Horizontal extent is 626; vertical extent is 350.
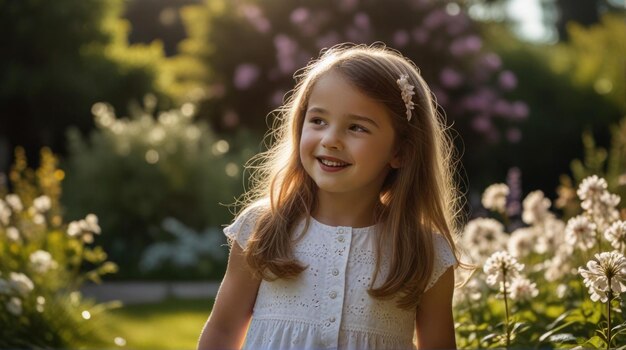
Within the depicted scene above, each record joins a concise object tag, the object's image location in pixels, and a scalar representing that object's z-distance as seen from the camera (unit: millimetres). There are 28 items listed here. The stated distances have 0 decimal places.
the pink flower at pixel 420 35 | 11320
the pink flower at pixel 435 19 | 11336
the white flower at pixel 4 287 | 4004
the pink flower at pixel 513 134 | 12034
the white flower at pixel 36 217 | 5133
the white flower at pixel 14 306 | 4020
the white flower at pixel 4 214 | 5148
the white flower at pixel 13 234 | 4957
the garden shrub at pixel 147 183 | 8859
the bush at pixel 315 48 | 11422
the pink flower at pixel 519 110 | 11773
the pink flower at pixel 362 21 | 11312
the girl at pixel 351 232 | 2494
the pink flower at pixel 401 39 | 11180
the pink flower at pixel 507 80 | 12164
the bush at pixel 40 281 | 4117
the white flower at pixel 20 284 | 4098
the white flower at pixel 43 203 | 5145
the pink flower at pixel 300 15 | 11375
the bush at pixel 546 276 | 2526
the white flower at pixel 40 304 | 4297
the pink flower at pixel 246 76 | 11664
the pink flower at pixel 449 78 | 11242
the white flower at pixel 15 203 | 5191
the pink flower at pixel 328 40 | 11297
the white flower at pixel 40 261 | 4613
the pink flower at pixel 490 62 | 11781
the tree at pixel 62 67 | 13281
